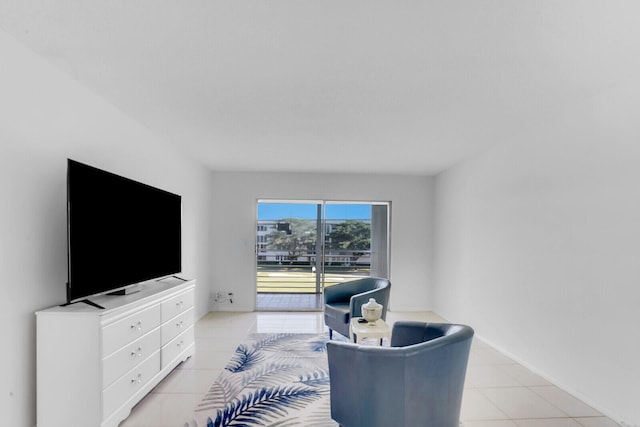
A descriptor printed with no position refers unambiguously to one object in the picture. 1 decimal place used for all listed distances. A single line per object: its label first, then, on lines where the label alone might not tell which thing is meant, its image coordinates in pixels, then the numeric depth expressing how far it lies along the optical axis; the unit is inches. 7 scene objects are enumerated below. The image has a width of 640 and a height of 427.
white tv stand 87.4
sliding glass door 255.6
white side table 125.6
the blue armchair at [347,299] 164.9
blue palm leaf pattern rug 104.2
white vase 135.0
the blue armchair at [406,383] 82.1
